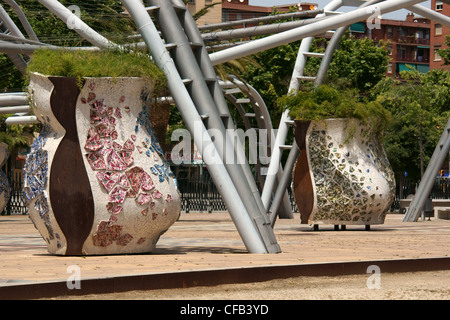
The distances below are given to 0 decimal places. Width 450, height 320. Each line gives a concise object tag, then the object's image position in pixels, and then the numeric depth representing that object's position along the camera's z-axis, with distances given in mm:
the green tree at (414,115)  46406
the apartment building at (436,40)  92938
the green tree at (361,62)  53125
